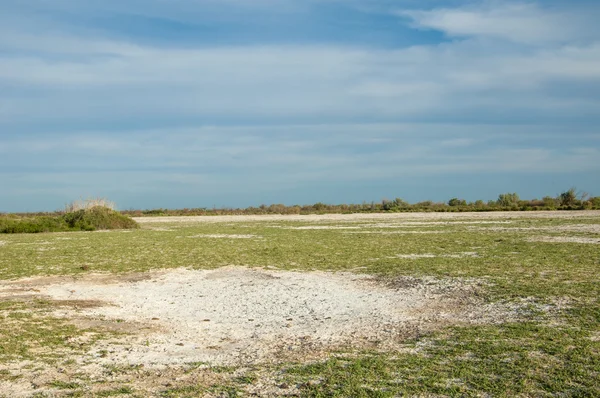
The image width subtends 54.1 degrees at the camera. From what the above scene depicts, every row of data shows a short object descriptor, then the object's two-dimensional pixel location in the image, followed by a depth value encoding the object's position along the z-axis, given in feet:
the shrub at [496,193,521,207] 185.78
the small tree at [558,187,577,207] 162.60
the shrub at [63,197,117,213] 116.67
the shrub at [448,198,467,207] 197.36
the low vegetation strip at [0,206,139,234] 107.76
